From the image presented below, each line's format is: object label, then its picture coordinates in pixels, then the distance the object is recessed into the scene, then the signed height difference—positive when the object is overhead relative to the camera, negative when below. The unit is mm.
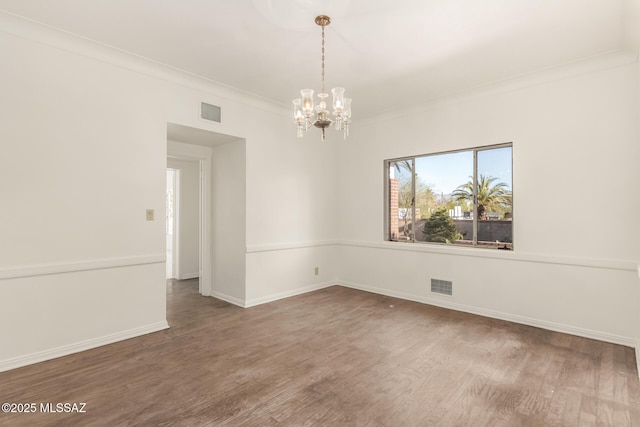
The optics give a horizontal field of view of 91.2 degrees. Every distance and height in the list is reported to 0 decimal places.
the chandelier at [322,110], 2701 +919
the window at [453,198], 4176 +248
